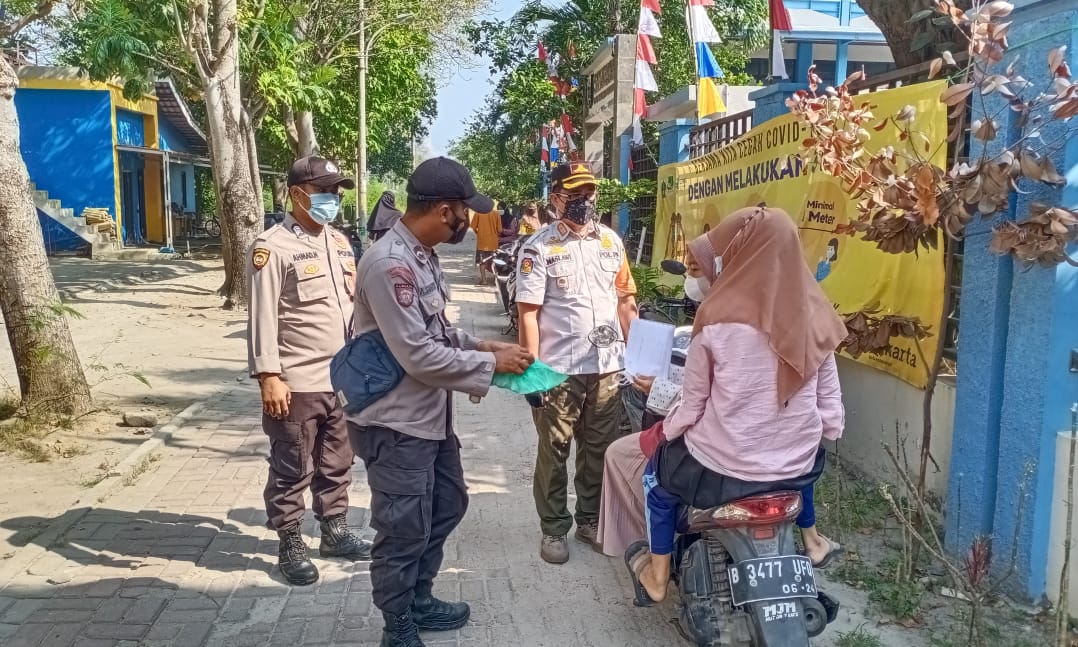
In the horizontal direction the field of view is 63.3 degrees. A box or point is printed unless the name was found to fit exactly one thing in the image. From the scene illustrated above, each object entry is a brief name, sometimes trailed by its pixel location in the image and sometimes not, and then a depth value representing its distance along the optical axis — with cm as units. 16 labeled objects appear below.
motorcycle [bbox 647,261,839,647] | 271
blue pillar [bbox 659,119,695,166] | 923
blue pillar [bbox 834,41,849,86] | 1445
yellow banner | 413
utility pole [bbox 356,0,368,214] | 1852
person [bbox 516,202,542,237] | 1366
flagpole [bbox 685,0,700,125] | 936
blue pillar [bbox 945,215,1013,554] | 362
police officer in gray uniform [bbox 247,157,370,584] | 392
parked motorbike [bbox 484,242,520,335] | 1022
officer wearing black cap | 307
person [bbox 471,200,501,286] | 1550
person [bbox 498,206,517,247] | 1534
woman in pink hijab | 261
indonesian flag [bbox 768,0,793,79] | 822
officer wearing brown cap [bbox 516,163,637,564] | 422
